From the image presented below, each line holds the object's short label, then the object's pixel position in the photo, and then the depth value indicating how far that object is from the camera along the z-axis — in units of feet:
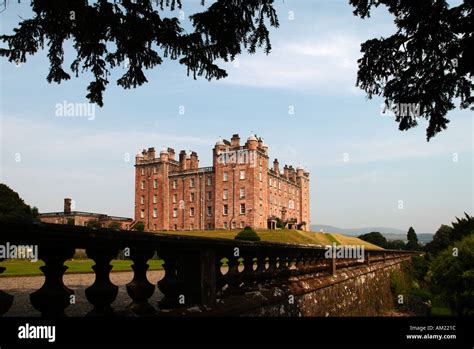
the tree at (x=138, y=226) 216.31
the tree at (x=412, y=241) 258.71
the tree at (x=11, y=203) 173.58
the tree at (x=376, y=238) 292.08
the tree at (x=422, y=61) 18.99
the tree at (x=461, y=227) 63.43
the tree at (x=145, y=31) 19.15
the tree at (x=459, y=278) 34.01
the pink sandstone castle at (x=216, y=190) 229.04
